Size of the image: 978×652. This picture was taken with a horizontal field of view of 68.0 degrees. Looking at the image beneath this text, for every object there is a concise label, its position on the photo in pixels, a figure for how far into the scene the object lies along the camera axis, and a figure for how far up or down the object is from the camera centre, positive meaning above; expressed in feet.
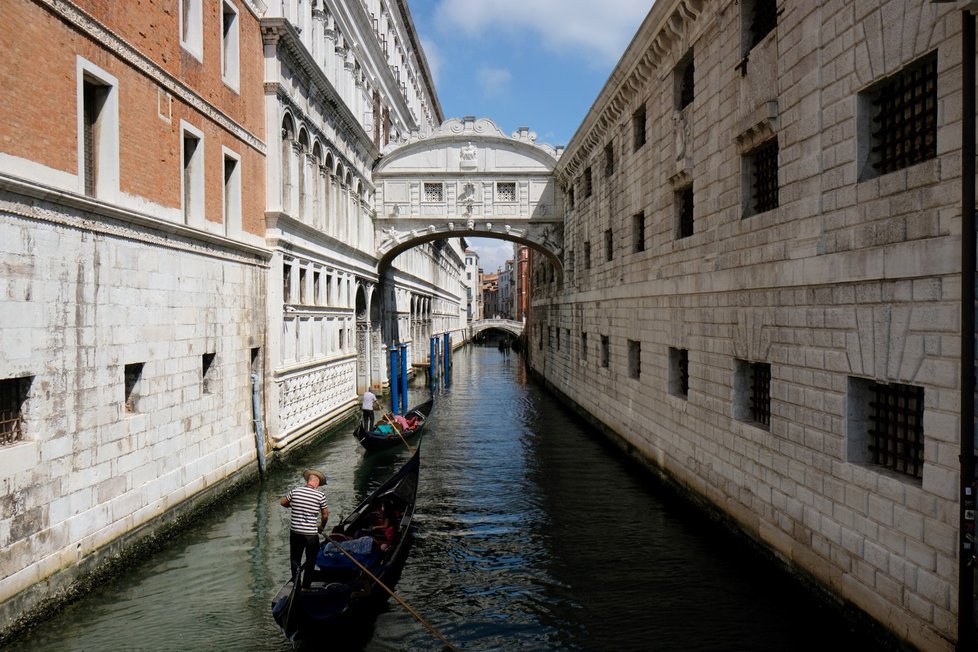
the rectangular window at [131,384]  26.76 -2.58
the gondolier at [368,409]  53.67 -7.05
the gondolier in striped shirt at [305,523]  21.56 -6.21
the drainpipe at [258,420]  39.25 -5.76
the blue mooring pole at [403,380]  71.87 -6.66
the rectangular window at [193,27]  32.63 +13.10
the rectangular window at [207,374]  33.79 -2.77
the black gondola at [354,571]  20.15 -8.11
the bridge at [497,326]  186.70 -3.32
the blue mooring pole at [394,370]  63.98 -4.97
